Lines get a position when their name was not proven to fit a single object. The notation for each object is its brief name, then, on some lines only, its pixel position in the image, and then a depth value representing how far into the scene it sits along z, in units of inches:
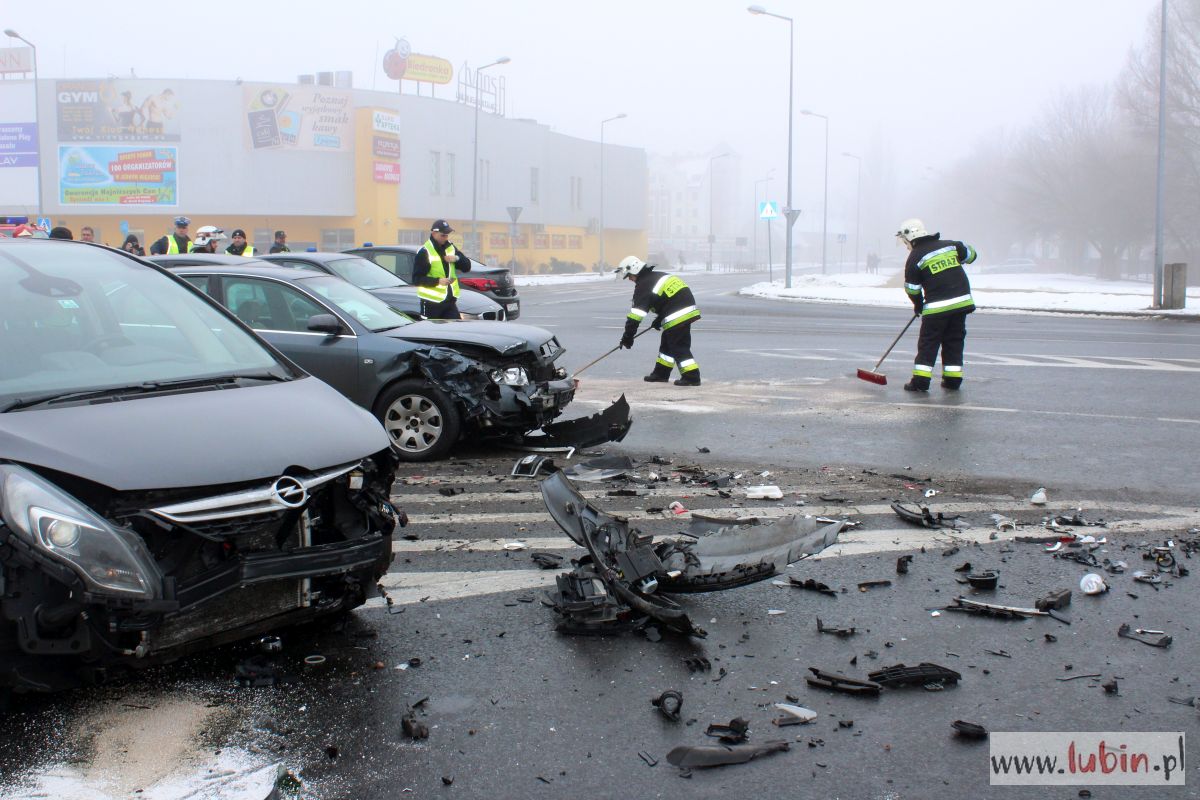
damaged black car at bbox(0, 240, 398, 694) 125.1
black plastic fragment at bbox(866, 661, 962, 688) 153.3
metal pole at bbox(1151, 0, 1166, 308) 1013.2
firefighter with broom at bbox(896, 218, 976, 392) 463.5
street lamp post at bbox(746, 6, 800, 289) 1540.1
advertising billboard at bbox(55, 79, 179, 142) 2180.6
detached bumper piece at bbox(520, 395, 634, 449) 326.3
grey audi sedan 311.4
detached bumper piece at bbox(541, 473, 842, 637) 175.2
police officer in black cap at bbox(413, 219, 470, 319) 521.7
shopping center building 2178.9
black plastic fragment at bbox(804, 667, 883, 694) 150.6
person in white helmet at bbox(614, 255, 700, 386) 478.9
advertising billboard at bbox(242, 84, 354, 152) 2171.5
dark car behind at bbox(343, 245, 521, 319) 733.9
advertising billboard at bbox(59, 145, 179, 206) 2187.5
